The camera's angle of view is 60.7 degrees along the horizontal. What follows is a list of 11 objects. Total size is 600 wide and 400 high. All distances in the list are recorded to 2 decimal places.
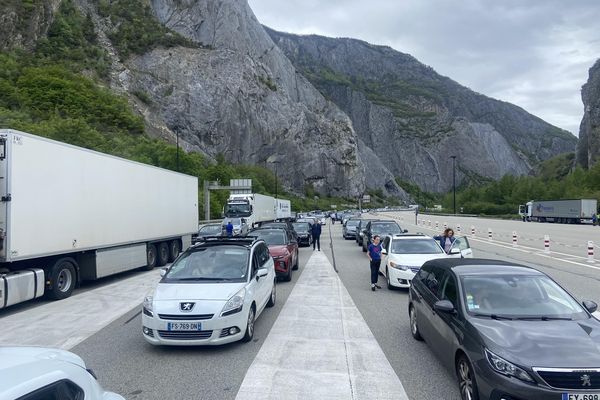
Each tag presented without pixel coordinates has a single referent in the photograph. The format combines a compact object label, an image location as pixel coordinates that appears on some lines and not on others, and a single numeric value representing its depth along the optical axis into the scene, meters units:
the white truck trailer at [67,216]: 10.62
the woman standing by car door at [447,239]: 15.33
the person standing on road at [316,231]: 25.81
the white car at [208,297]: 7.27
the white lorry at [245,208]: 37.97
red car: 14.75
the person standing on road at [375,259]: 13.20
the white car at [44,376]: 2.66
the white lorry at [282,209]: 54.57
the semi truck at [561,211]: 62.44
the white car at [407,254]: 12.78
